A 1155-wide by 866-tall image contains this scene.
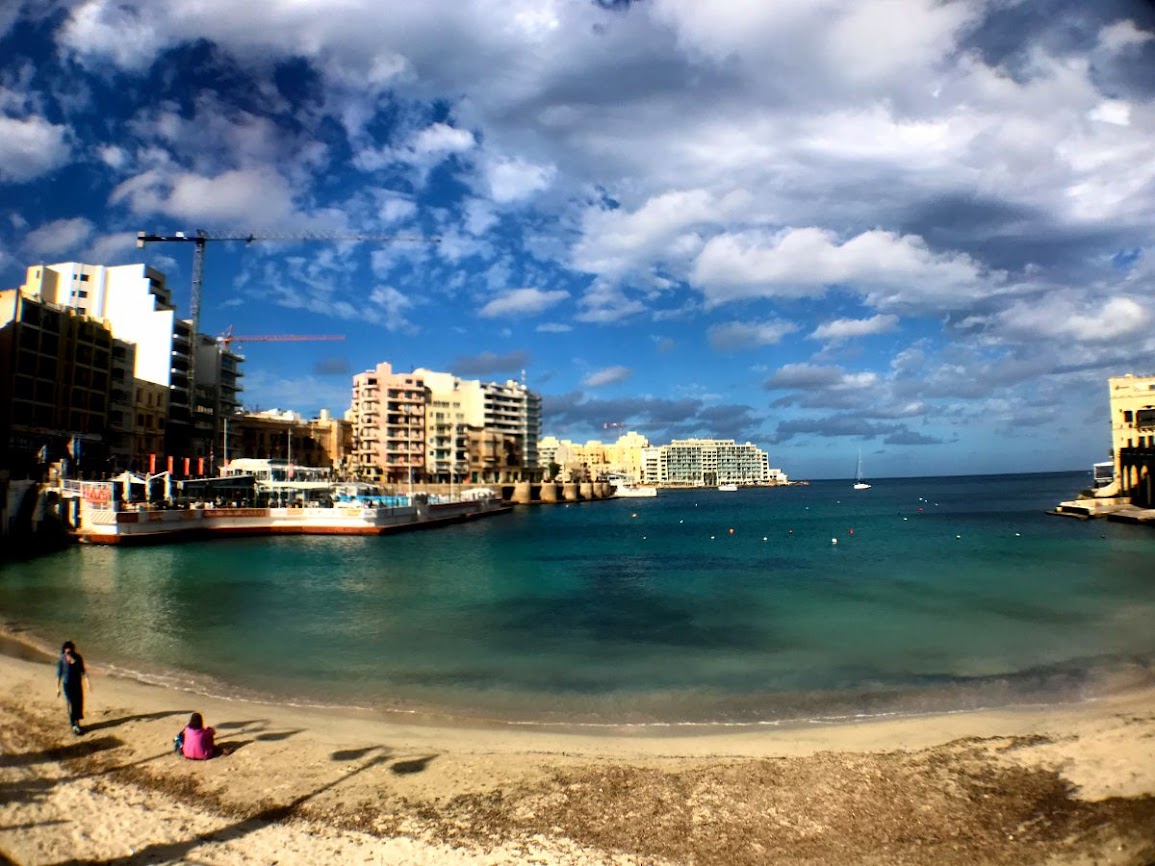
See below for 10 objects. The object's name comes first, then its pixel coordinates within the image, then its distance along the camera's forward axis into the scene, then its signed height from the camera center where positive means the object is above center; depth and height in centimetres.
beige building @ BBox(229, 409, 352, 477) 12056 +672
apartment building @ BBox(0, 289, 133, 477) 6712 +936
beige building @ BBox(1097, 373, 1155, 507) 8000 +441
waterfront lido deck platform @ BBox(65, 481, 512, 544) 5509 -417
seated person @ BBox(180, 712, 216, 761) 1167 -455
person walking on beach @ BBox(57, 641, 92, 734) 1286 -387
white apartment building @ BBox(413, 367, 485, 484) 14225 +984
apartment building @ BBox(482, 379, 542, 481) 15462 +1165
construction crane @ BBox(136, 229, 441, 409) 11866 +3970
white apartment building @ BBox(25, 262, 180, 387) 9194 +2262
